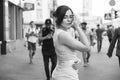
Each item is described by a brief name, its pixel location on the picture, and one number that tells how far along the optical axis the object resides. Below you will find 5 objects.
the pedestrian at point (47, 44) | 8.12
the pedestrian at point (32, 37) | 11.70
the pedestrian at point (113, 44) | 7.06
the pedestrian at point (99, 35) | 19.43
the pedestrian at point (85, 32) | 11.79
